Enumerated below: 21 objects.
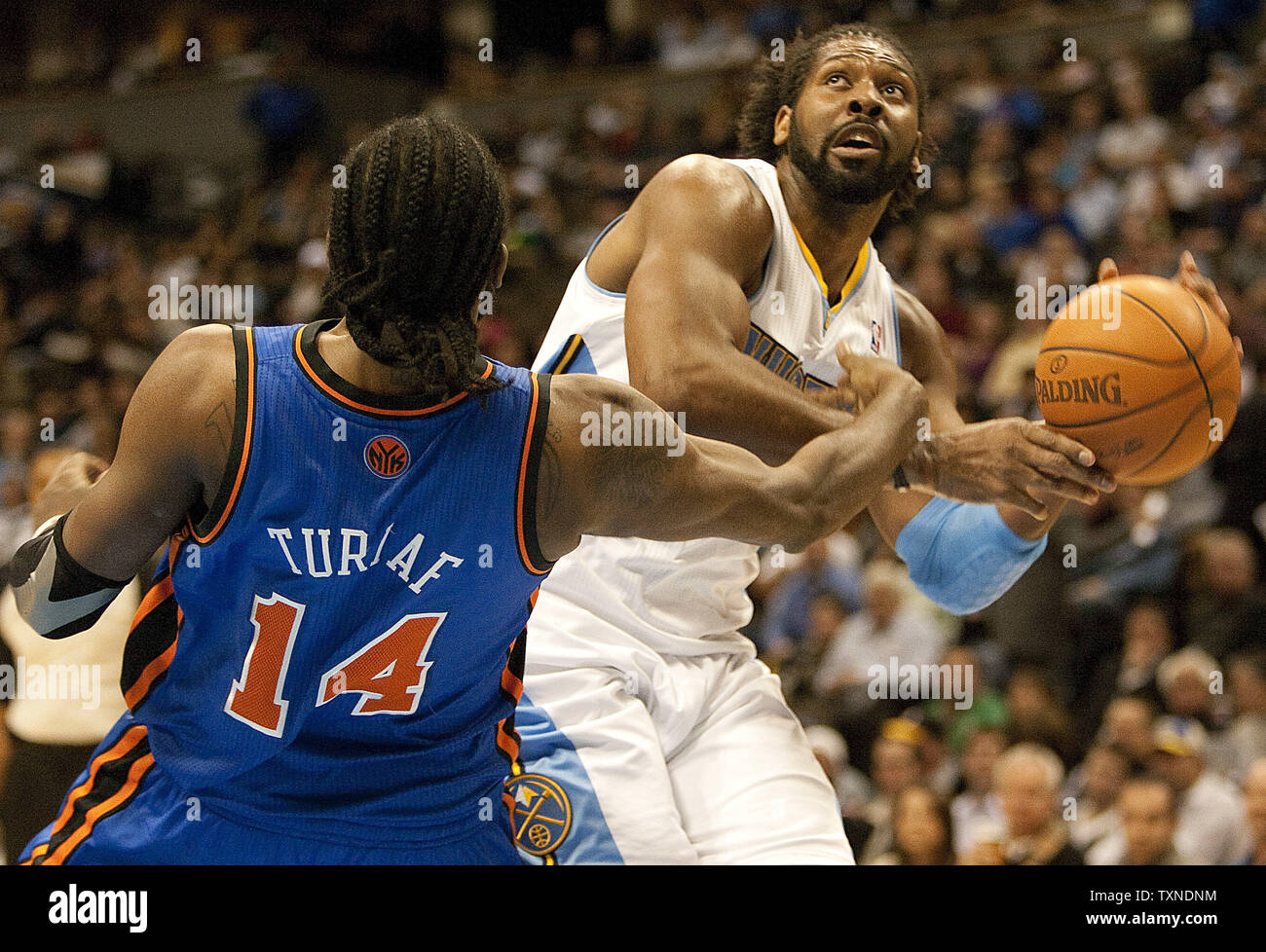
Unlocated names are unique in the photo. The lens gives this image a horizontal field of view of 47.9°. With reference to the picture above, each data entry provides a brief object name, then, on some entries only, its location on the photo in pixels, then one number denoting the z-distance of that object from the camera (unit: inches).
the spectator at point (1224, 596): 227.9
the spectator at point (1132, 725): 212.2
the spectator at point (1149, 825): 185.3
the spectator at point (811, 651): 266.4
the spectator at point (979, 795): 212.7
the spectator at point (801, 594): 279.1
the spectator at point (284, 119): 499.5
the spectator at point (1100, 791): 200.4
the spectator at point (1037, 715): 219.8
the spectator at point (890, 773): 221.0
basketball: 114.1
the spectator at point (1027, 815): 195.5
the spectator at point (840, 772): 224.4
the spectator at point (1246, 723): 211.6
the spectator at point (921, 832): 200.5
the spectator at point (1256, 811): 182.7
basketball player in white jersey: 113.8
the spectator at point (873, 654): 245.4
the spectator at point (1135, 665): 232.4
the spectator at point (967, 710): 238.1
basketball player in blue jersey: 84.1
